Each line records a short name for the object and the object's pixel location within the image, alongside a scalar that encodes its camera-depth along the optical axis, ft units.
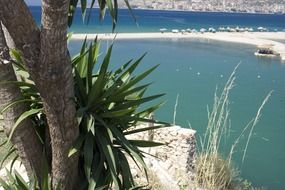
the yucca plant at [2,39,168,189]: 9.36
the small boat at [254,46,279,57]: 113.74
